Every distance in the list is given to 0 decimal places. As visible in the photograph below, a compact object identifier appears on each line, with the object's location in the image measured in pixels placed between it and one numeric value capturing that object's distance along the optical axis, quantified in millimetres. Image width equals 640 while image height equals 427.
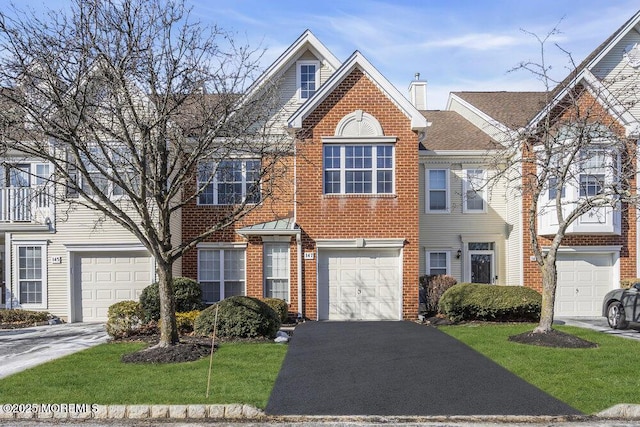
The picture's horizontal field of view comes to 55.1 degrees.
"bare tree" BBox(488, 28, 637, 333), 13461
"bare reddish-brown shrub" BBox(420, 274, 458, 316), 19641
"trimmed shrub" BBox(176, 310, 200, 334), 15586
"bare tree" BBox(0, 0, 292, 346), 11078
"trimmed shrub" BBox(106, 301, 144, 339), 14875
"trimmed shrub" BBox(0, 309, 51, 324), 18672
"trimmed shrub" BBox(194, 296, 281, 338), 14133
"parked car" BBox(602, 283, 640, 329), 16031
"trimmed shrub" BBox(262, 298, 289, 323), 17578
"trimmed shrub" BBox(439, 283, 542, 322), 17531
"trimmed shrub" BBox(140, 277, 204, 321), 16422
